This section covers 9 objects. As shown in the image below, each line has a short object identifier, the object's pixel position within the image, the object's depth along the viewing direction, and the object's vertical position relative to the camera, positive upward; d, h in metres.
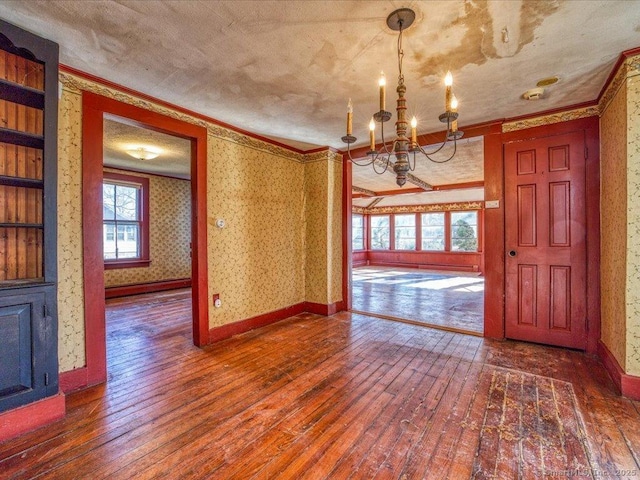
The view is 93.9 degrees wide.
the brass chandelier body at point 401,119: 1.59 +0.67
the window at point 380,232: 12.02 +0.32
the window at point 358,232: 12.03 +0.33
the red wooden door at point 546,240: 3.10 -0.01
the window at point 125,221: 6.02 +0.42
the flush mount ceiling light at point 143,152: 4.54 +1.36
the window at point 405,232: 11.43 +0.31
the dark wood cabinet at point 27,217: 1.85 +0.16
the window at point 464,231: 10.23 +0.29
